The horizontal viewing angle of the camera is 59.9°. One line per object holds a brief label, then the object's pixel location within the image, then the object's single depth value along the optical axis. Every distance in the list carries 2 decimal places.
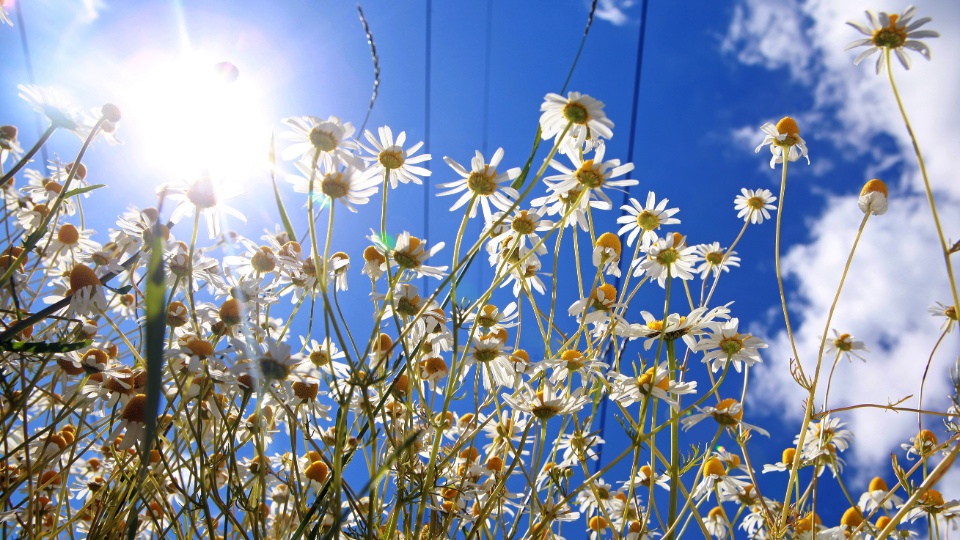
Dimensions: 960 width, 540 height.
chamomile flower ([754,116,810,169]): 0.33
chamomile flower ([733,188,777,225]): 0.42
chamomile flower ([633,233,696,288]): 0.29
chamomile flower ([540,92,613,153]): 0.24
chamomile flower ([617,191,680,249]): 0.33
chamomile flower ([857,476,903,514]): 0.41
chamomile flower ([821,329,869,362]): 0.40
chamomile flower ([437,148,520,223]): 0.26
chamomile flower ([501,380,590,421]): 0.25
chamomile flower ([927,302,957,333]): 0.28
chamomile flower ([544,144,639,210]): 0.26
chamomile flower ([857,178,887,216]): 0.28
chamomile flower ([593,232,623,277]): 0.29
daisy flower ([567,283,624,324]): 0.29
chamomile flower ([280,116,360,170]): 0.23
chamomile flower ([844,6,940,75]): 0.23
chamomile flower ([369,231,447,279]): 0.25
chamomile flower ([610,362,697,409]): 0.25
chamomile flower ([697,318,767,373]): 0.27
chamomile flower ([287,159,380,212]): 0.23
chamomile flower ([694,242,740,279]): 0.40
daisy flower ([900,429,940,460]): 0.31
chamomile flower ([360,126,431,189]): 0.27
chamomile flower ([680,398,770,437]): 0.27
